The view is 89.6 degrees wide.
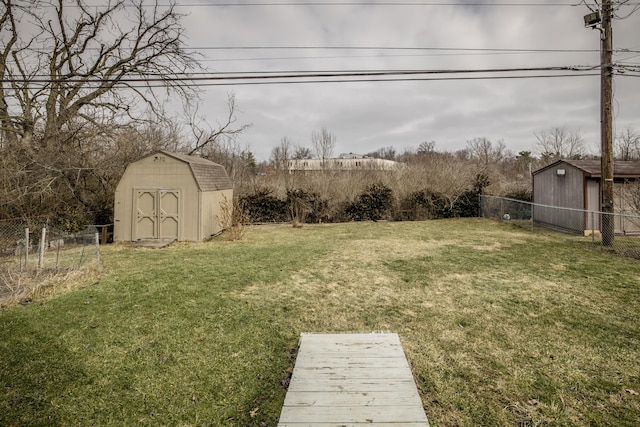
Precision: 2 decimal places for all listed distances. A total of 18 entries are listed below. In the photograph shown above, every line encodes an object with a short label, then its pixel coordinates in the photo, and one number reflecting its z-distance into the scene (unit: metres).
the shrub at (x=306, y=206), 16.97
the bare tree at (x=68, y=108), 10.66
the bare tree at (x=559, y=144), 34.06
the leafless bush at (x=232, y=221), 12.12
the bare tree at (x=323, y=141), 35.00
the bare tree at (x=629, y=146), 28.36
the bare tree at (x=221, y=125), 19.05
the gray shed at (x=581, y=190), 11.41
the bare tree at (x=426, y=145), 51.78
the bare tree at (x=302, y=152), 36.76
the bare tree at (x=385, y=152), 63.84
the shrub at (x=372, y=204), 17.48
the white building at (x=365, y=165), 21.36
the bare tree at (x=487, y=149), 38.95
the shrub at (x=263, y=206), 17.06
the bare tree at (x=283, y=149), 35.47
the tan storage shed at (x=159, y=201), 11.33
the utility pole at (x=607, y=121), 8.88
